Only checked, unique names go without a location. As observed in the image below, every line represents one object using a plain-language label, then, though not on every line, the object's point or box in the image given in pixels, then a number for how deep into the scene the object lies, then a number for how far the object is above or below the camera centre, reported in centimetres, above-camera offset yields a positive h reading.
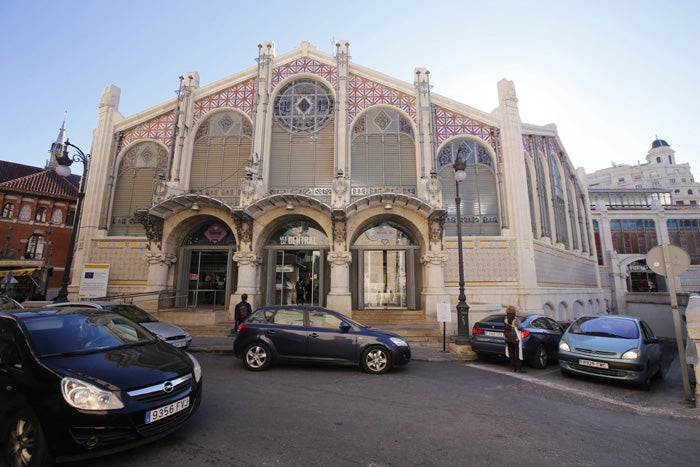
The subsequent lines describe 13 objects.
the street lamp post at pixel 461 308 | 1071 -47
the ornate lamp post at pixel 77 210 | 1265 +307
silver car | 888 -92
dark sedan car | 918 -125
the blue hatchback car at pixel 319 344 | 779 -118
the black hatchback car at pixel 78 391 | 320 -104
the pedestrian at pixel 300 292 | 1680 -1
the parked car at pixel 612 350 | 709 -121
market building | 1628 +473
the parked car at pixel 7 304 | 989 -43
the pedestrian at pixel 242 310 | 1198 -66
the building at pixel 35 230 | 2853 +519
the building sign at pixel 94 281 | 1611 +42
